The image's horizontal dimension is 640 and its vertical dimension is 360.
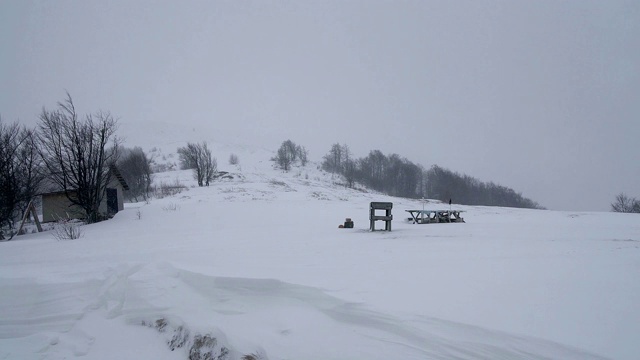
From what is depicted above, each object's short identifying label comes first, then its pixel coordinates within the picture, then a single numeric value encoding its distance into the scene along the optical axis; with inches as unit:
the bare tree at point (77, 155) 697.6
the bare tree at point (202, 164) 1894.2
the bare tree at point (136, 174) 1763.3
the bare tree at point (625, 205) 1530.5
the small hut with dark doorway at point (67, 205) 753.0
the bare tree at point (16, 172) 769.6
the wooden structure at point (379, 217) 481.7
